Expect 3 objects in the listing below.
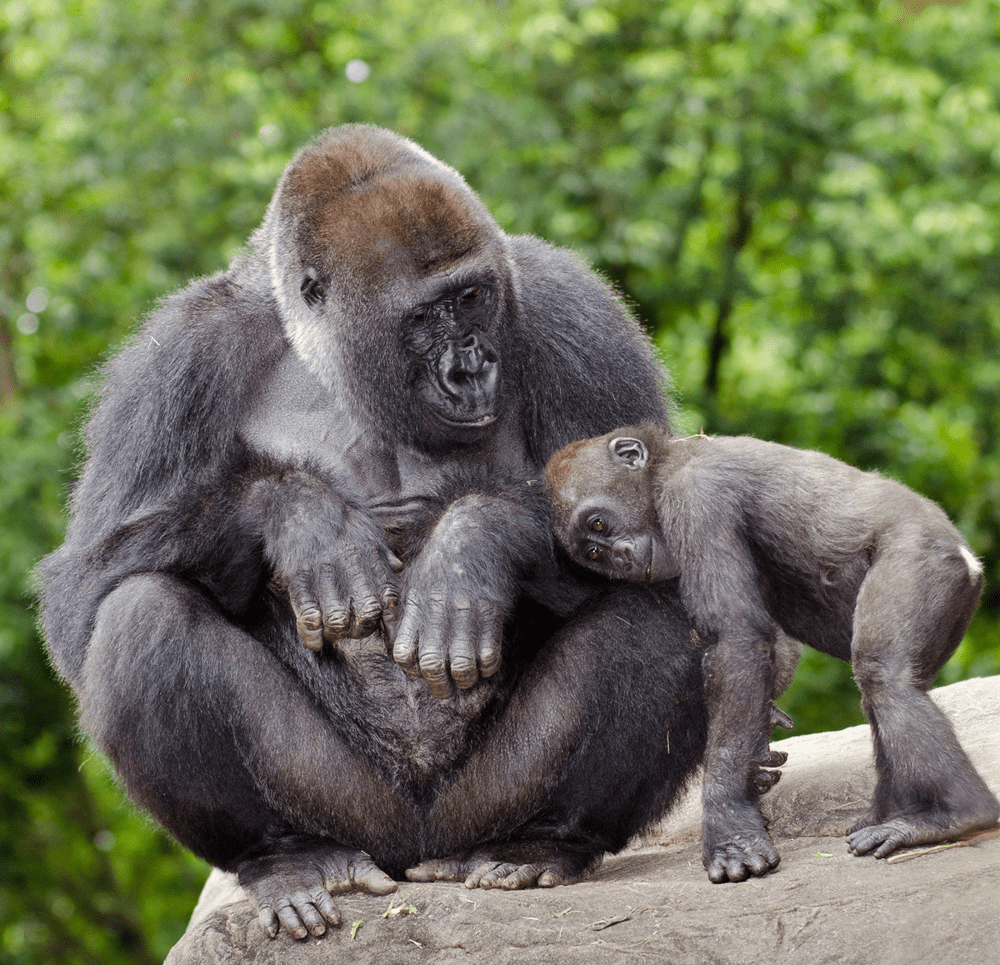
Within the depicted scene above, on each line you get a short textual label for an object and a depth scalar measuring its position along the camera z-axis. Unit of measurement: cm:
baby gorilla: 596
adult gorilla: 668
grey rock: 525
